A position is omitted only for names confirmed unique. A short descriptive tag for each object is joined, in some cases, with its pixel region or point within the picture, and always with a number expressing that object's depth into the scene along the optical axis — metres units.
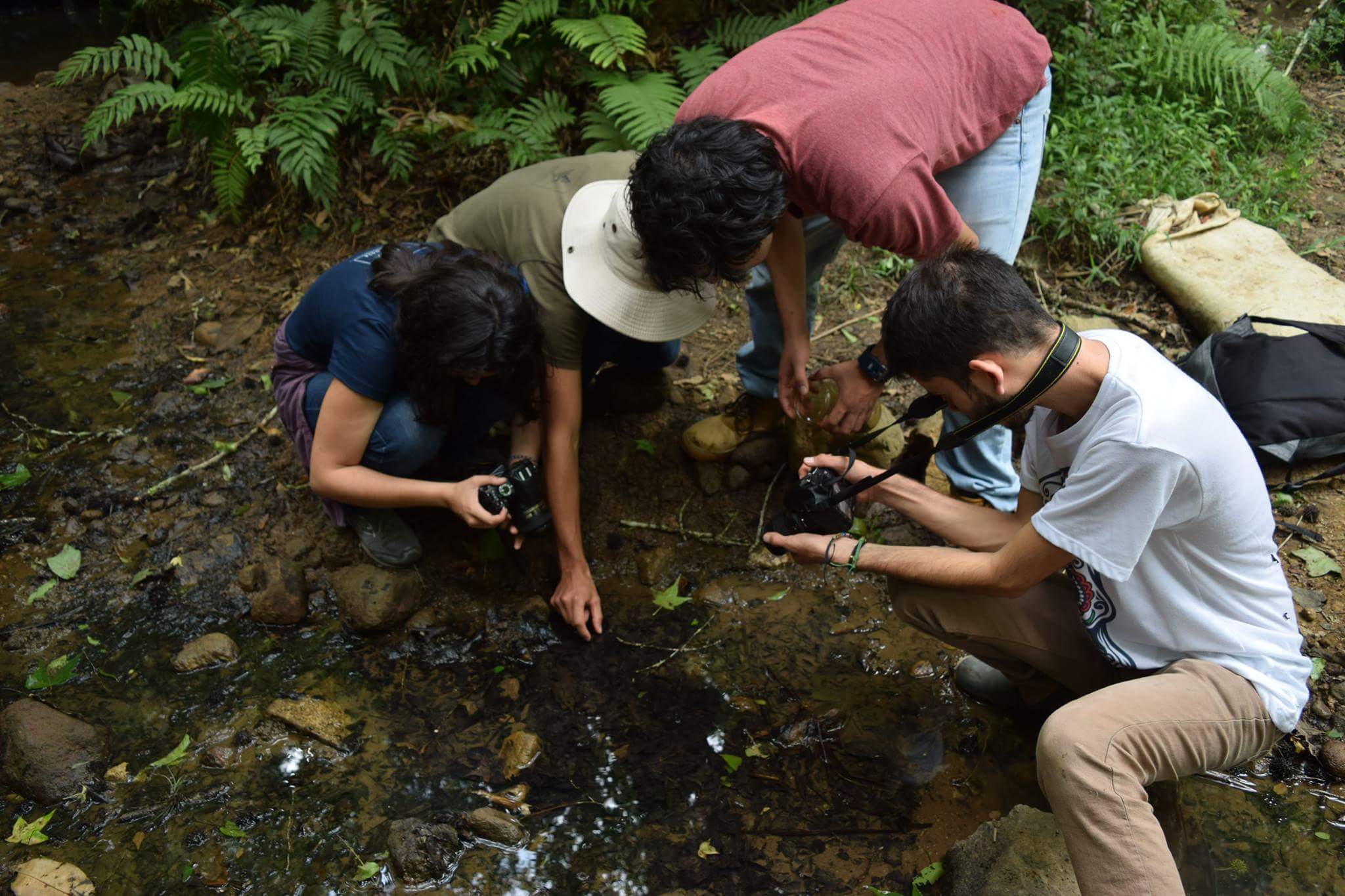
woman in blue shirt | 2.62
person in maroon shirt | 2.41
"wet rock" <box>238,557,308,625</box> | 3.22
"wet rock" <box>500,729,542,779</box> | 2.81
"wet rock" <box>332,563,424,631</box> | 3.18
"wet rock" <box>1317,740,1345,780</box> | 2.63
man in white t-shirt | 1.98
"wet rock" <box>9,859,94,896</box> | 2.40
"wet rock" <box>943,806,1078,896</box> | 2.26
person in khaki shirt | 2.83
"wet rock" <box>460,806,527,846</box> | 2.59
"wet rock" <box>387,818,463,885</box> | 2.49
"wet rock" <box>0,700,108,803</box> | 2.64
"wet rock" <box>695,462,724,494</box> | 3.76
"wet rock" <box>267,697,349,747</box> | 2.85
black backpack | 3.17
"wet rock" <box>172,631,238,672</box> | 3.06
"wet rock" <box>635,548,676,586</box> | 3.50
